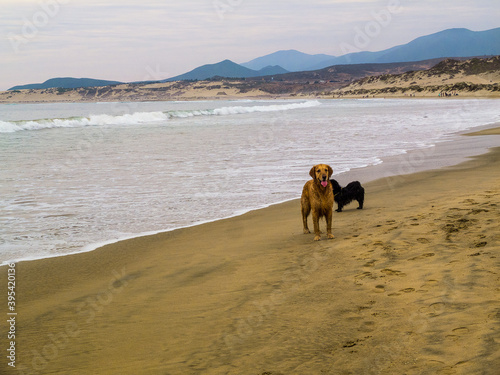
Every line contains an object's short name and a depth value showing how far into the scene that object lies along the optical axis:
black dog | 8.35
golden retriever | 6.58
